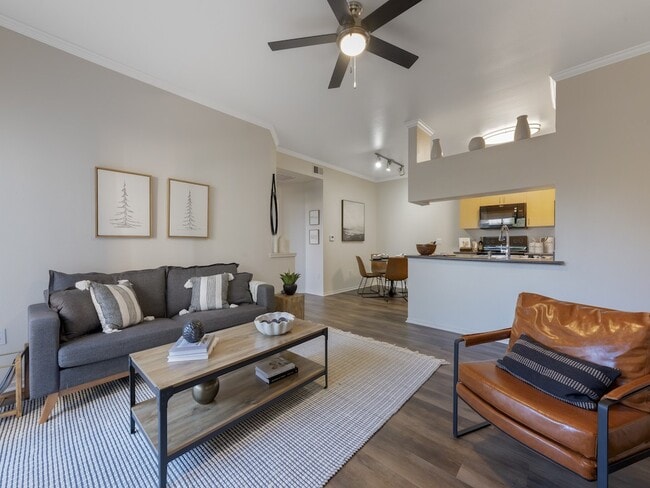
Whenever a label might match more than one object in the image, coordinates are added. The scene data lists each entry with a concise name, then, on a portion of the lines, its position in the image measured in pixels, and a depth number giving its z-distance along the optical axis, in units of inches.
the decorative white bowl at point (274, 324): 74.4
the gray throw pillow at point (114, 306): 80.7
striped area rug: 51.9
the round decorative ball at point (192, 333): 62.7
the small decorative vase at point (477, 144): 131.3
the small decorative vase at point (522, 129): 118.9
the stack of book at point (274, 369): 73.2
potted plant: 136.9
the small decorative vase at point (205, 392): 62.2
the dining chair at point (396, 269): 199.8
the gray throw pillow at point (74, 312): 74.9
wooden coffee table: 50.1
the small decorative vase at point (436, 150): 144.5
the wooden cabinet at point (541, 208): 184.2
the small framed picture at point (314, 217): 225.4
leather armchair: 40.0
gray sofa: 66.7
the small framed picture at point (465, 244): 217.3
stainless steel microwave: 194.2
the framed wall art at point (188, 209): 117.5
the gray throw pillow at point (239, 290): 114.8
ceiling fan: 64.8
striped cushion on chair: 46.4
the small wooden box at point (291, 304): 132.2
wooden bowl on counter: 153.9
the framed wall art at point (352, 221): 239.9
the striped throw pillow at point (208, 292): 104.0
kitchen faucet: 198.2
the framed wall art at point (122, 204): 98.8
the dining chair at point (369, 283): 218.7
